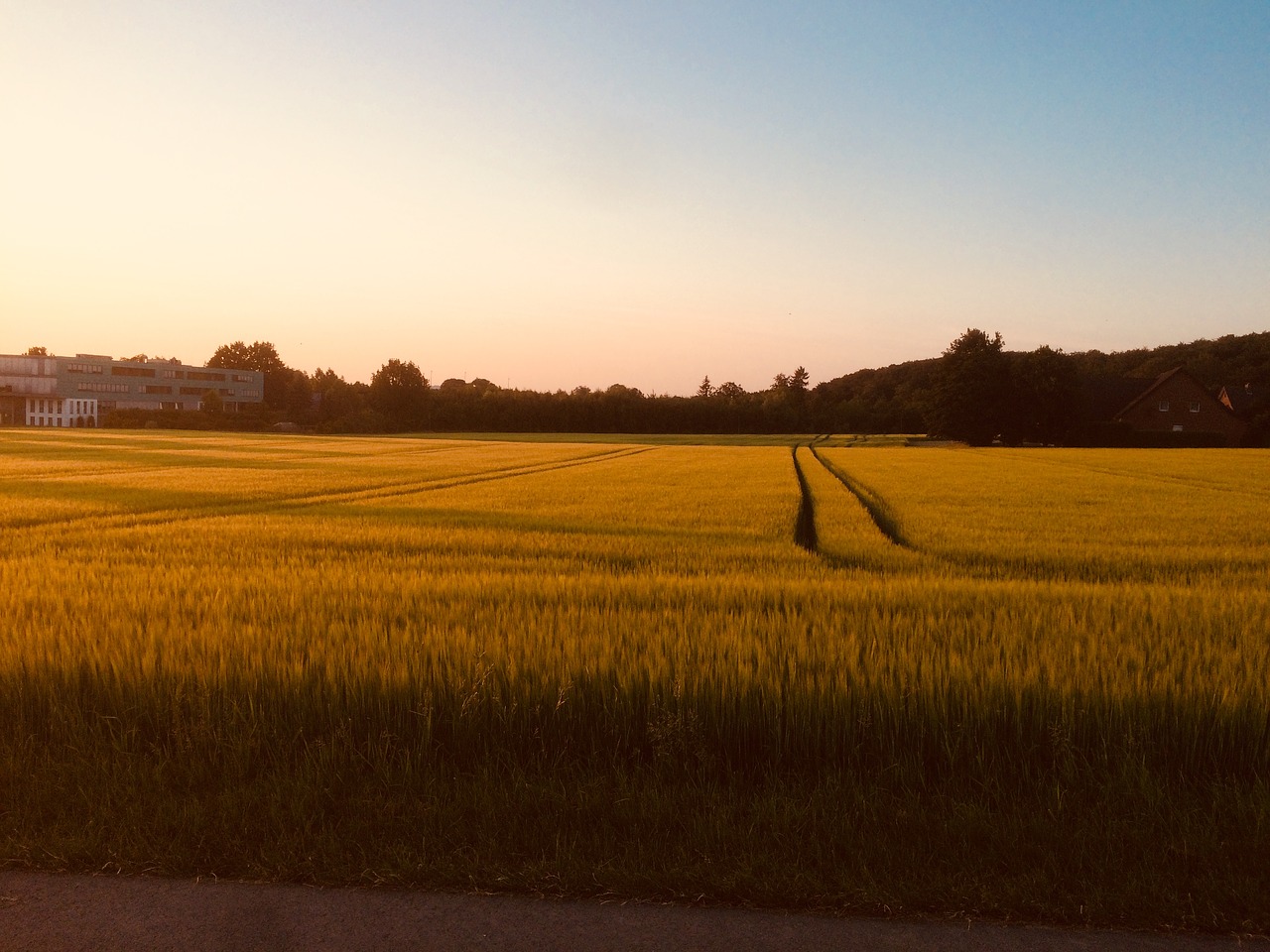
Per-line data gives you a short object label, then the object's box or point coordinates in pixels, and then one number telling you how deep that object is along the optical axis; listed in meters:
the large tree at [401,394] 129.25
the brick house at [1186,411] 87.25
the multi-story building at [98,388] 126.88
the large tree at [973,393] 78.75
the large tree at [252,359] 180.50
